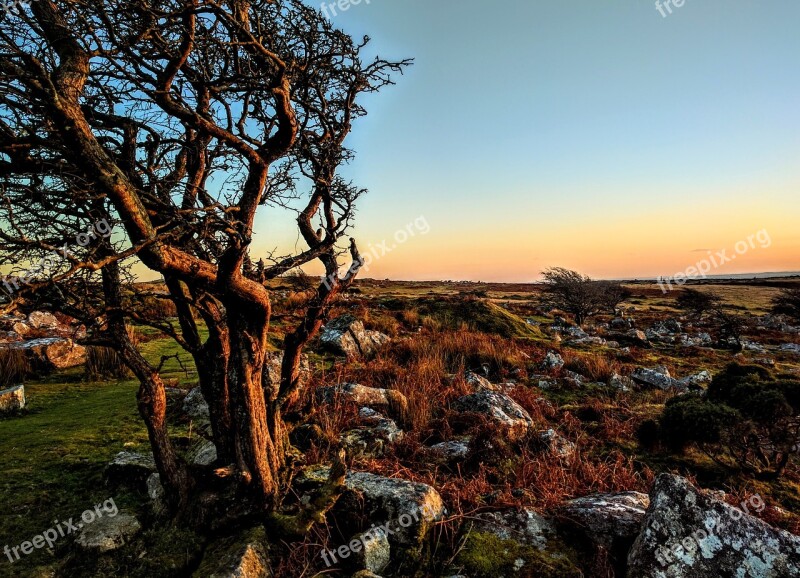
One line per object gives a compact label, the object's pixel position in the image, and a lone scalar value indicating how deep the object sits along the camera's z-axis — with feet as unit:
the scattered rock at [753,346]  62.11
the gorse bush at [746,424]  17.52
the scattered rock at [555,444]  18.80
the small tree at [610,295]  103.09
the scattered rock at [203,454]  15.78
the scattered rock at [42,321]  46.96
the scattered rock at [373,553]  11.38
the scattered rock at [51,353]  30.20
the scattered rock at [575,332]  67.97
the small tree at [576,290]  90.99
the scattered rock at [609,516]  11.62
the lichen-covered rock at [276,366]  16.34
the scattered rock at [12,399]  21.74
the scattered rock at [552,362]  40.27
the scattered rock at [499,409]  21.44
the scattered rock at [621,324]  84.81
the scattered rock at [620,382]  35.19
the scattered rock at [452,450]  18.49
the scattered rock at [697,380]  35.58
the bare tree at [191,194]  9.37
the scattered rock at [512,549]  11.12
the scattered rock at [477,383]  29.68
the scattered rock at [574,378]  34.90
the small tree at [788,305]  95.39
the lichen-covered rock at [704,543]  9.82
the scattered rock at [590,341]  60.56
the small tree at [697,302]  113.29
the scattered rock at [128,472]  14.43
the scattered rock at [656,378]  35.72
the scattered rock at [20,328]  40.98
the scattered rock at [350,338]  40.66
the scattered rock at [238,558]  10.61
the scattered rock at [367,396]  23.59
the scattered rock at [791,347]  62.90
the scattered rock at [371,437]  18.40
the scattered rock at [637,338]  63.49
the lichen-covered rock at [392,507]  12.16
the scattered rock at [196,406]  21.71
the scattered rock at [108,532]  11.42
